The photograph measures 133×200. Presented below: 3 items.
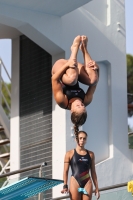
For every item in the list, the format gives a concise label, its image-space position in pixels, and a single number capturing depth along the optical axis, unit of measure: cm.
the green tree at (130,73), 2885
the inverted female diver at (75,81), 856
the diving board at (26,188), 927
